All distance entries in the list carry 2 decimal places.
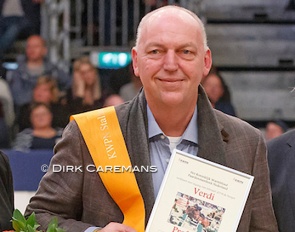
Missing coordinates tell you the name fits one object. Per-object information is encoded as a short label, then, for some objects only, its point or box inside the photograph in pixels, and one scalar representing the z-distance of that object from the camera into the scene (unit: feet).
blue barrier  23.70
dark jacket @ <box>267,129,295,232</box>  14.82
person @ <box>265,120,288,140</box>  34.24
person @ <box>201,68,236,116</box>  34.01
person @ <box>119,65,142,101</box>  34.47
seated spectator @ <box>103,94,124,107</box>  33.36
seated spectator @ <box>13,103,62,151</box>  30.42
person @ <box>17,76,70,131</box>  32.50
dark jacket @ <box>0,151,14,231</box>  13.81
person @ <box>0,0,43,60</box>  37.46
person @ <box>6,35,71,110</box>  34.53
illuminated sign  38.47
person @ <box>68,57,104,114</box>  33.61
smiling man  13.13
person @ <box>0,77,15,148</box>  33.91
